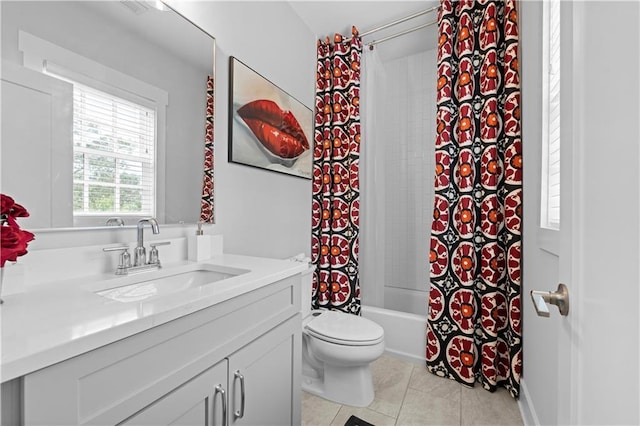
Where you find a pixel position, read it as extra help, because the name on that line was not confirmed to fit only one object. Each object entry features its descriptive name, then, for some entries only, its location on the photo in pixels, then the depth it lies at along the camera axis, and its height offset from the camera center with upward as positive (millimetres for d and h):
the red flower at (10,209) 675 +3
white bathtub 2061 -866
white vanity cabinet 533 -387
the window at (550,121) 1213 +393
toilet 1548 -765
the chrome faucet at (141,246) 1112 -136
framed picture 1667 +559
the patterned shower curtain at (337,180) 2299 +257
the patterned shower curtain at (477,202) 1695 +67
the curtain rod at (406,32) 2172 +1353
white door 396 +1
